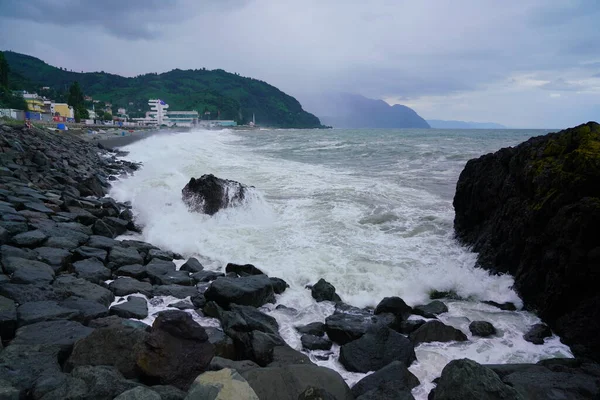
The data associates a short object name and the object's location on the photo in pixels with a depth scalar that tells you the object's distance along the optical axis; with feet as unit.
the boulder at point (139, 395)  8.86
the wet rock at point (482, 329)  17.78
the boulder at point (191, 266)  24.34
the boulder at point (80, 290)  16.52
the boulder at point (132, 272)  21.40
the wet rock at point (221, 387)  9.02
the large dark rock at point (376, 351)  14.79
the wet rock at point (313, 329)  17.42
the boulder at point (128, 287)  18.80
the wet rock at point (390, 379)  12.41
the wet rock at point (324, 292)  21.44
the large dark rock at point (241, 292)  18.85
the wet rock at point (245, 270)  23.88
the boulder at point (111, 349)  11.02
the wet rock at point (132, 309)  16.20
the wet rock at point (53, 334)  11.91
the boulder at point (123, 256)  22.67
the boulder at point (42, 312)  13.25
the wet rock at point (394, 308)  19.71
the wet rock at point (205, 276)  22.66
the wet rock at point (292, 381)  11.18
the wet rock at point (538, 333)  17.32
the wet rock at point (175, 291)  19.69
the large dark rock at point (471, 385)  10.57
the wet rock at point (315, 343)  16.32
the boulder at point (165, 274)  21.40
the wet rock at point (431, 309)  19.83
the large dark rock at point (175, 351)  10.82
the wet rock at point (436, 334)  17.12
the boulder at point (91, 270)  19.34
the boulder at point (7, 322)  12.37
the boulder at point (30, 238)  20.47
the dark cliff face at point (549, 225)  17.94
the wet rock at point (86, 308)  14.62
